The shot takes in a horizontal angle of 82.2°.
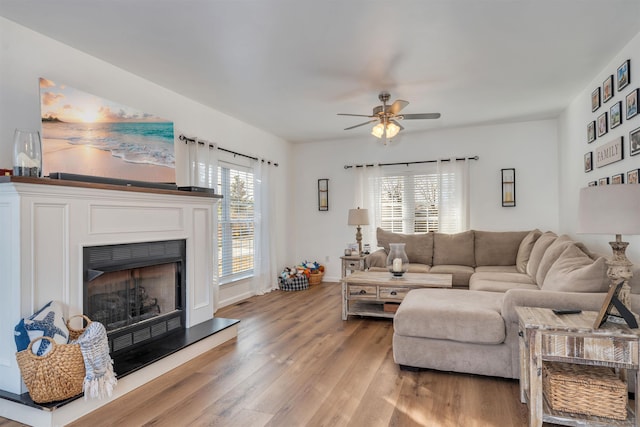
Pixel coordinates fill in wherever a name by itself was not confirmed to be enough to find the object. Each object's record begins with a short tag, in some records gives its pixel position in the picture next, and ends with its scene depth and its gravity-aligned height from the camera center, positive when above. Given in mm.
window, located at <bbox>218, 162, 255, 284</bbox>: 4965 -93
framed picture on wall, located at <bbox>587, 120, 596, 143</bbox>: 3787 +859
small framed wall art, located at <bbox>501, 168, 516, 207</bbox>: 5570 +404
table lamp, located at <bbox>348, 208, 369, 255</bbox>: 5746 -25
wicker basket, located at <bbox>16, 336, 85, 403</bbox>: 2008 -849
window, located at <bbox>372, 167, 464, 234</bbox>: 5828 +205
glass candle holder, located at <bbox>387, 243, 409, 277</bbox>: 4113 -518
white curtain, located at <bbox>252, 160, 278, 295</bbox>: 5617 -285
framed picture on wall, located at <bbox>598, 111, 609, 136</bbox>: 3493 +859
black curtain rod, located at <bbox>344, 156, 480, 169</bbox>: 5745 +871
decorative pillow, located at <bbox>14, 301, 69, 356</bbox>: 2090 -638
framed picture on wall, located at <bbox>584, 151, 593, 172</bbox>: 3883 +552
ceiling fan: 3773 +1019
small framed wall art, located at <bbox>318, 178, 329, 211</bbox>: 6676 +398
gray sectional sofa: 2363 -730
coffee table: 3879 -794
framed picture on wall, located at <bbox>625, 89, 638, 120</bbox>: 2869 +873
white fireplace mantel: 2137 -97
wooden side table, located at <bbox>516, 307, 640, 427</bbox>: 1812 -696
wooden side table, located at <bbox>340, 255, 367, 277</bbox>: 5661 -753
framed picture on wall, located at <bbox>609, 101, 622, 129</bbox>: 3191 +878
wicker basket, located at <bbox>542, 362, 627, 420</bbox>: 1876 -938
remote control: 2127 -575
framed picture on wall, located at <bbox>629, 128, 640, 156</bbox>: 2844 +559
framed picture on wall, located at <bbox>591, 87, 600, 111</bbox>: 3680 +1161
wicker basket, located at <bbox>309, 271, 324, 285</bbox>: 6258 -1062
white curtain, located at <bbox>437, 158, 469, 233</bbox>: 5711 +309
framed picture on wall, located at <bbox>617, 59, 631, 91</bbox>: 3023 +1163
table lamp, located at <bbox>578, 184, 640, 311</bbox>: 1861 -24
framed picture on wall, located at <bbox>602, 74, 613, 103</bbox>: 3385 +1170
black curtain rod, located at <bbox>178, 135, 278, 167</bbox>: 4184 +900
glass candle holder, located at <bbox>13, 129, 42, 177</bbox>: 2232 +407
